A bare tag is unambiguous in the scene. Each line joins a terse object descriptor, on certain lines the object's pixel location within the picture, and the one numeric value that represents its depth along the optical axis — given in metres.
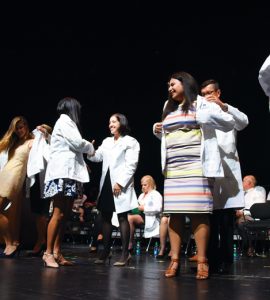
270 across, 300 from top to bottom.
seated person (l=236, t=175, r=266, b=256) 6.04
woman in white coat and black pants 3.78
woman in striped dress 2.86
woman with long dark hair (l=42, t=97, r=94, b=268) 3.54
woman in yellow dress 4.59
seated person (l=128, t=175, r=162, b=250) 6.28
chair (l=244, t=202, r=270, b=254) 5.45
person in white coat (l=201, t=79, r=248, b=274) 3.17
